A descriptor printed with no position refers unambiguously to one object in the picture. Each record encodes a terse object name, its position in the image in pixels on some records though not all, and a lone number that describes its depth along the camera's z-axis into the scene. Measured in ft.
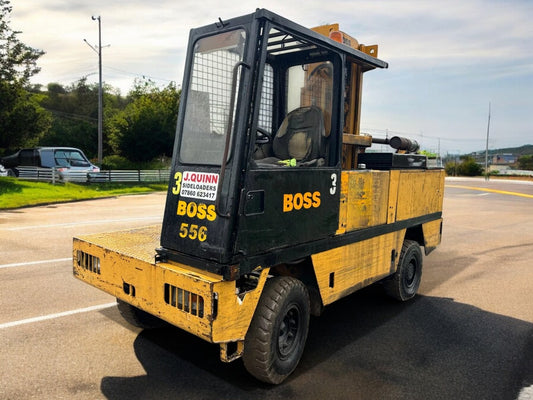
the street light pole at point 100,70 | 84.07
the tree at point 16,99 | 63.93
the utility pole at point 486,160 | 157.79
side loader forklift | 10.59
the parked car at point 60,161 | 67.36
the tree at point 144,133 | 97.19
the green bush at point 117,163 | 95.89
